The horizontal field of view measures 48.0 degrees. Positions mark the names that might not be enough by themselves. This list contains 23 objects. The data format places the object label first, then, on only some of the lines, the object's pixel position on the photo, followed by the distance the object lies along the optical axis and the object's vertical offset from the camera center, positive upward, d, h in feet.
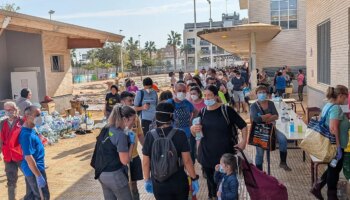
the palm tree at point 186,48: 398.62 +15.71
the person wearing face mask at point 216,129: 16.55 -2.82
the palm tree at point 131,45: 377.91 +19.62
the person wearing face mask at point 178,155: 12.87 -3.11
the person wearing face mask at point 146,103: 25.36 -2.45
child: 15.10 -4.50
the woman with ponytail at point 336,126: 17.52 -2.96
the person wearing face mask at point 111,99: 30.71 -2.59
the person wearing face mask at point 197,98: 22.18 -1.97
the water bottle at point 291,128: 24.12 -4.13
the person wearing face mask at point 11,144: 18.72 -3.63
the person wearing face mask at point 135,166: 16.79 -4.32
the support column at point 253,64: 65.02 -0.41
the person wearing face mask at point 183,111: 21.17 -2.59
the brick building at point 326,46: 28.40 +1.24
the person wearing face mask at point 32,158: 15.71 -3.70
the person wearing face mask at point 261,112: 21.49 -2.77
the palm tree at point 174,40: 391.08 +24.52
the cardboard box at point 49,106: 50.93 -5.09
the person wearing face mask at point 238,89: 48.93 -3.35
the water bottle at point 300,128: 24.03 -4.13
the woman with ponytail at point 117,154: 13.50 -3.04
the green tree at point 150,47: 417.06 +18.61
